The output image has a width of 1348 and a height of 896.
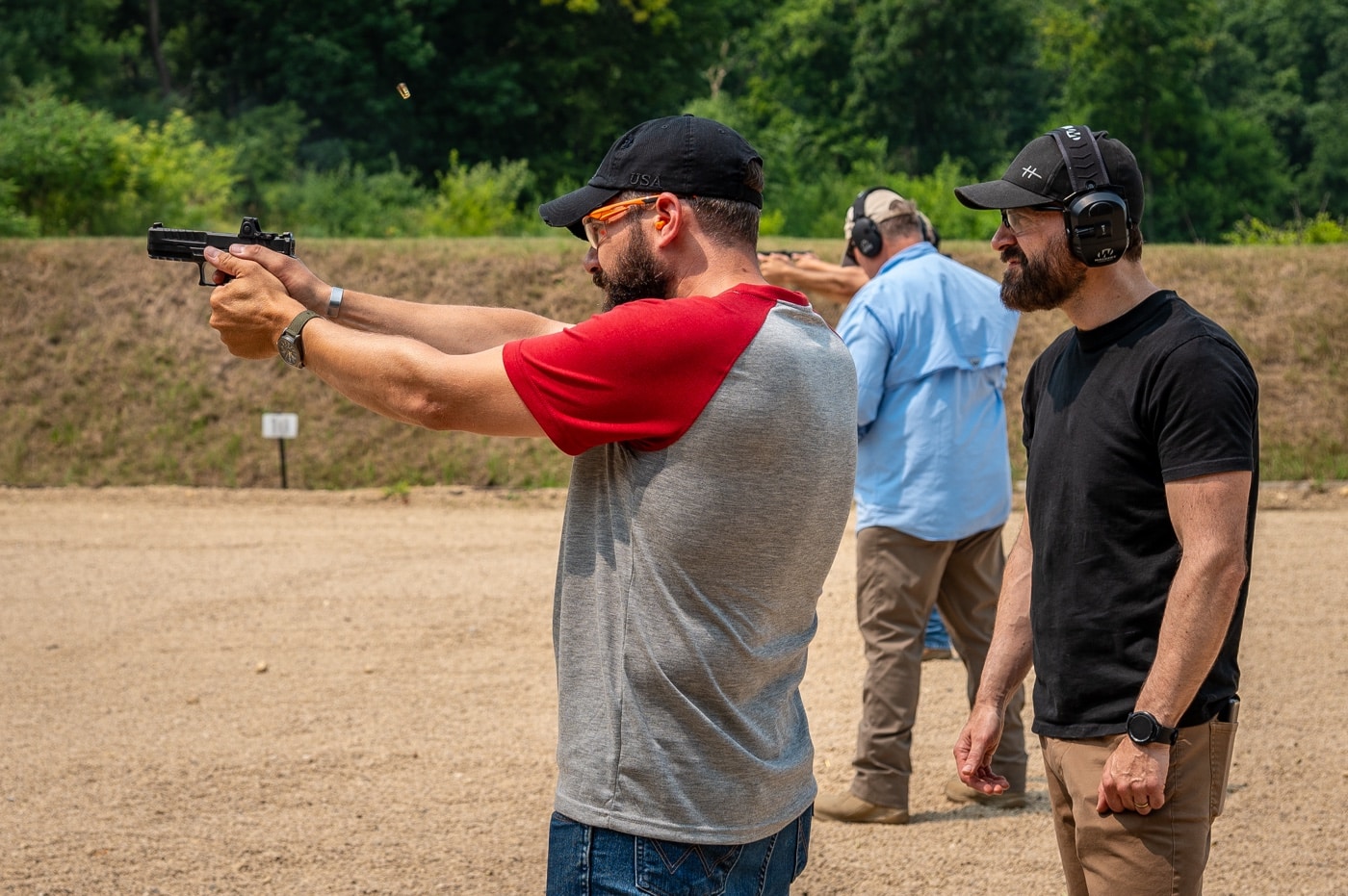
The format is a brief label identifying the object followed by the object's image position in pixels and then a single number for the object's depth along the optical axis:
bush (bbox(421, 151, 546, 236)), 21.11
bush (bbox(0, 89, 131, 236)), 18.61
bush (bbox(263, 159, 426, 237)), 21.94
